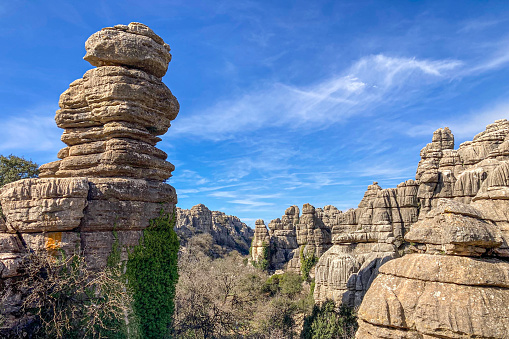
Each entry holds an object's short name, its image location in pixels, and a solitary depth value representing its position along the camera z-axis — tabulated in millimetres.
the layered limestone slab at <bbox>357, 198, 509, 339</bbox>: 6492
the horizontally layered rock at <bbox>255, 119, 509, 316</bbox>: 18781
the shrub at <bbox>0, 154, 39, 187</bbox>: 19734
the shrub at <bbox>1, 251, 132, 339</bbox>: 8484
